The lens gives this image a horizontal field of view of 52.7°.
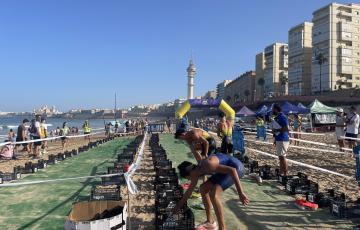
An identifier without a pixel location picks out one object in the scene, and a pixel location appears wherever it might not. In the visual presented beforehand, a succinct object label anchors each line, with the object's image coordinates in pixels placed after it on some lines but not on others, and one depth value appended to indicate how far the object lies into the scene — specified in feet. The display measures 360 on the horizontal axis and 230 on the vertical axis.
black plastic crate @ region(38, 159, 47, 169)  40.89
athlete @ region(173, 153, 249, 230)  15.42
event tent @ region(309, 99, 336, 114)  109.23
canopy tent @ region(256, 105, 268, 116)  124.75
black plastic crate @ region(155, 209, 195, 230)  17.21
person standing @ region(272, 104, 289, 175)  31.29
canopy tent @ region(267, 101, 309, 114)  106.67
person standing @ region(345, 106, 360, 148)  45.03
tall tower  513.62
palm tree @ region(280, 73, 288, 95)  407.07
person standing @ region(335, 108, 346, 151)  50.03
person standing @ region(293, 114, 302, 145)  84.17
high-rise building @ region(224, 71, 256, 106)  529.53
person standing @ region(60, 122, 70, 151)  90.21
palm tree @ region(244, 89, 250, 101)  507.63
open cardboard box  13.78
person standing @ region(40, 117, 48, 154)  57.67
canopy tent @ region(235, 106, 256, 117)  138.31
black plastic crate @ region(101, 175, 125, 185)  27.71
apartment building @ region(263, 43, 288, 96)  438.81
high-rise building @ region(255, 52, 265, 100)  481.46
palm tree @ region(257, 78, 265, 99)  459.97
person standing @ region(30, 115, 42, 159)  55.05
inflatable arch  45.73
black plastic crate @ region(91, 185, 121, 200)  22.69
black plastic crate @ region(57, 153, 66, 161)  48.20
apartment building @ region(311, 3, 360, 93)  325.83
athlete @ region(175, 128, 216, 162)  20.11
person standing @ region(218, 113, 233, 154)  36.42
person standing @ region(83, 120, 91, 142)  90.79
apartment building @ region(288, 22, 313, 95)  369.50
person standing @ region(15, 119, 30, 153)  55.06
